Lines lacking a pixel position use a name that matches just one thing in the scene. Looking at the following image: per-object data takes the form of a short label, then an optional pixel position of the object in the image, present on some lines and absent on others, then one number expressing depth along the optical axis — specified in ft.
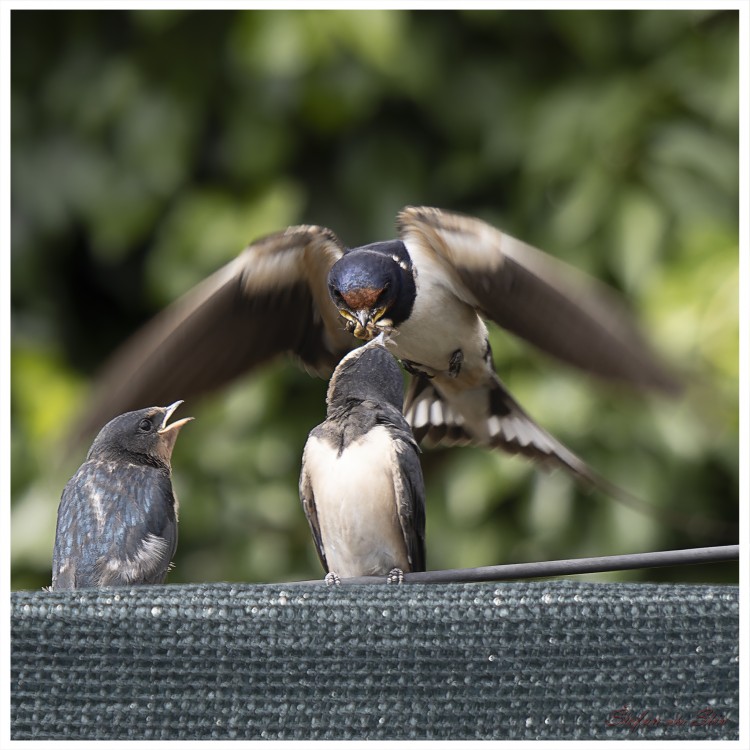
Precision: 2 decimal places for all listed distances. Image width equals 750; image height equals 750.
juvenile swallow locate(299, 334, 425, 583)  18.38
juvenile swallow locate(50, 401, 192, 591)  18.18
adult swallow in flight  18.47
